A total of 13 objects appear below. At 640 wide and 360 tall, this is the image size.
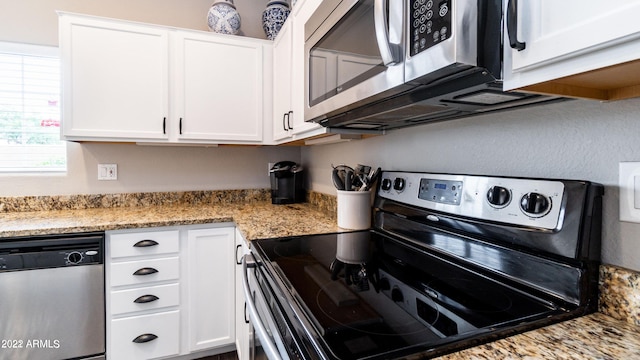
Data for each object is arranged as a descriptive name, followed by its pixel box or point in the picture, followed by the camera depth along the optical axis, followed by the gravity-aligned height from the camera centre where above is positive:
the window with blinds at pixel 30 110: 1.96 +0.41
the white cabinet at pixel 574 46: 0.40 +0.19
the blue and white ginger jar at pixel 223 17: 2.14 +1.09
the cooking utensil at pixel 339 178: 1.46 -0.02
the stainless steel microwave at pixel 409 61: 0.56 +0.26
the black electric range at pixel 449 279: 0.58 -0.28
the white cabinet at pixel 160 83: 1.82 +0.57
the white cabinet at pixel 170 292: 1.64 -0.66
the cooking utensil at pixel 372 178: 1.42 -0.01
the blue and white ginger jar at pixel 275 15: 2.22 +1.14
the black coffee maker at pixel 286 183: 2.33 -0.06
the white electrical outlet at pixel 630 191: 0.62 -0.03
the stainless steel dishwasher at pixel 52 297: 1.48 -0.61
